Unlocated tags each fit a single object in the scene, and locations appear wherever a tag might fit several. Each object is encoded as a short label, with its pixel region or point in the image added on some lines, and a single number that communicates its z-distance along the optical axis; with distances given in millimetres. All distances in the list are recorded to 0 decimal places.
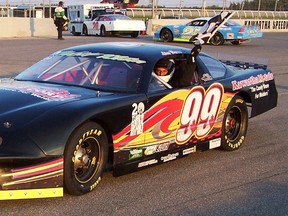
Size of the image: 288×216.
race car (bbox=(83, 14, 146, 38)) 28031
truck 32531
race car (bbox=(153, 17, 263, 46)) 23641
